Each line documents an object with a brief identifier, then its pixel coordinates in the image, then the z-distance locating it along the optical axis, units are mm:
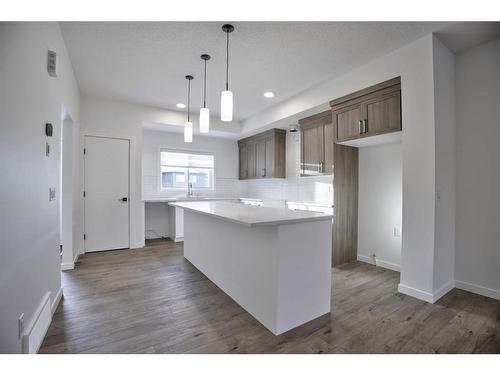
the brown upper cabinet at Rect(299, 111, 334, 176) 3701
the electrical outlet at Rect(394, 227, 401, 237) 3224
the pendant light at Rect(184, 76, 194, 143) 3084
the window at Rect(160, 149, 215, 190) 5383
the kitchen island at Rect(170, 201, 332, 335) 1820
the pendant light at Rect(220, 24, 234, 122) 2225
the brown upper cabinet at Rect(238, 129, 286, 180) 4914
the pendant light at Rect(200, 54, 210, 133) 2686
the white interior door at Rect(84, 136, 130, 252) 4043
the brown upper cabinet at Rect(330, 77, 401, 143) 2639
